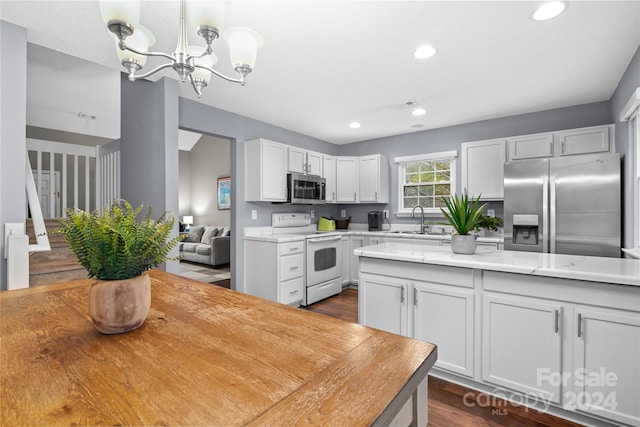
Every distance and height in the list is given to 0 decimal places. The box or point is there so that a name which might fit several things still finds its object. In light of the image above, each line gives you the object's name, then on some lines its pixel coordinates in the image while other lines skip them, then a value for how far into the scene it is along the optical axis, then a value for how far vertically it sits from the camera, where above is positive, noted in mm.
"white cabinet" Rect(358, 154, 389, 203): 4938 +543
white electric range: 3961 -642
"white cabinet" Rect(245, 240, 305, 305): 3596 -721
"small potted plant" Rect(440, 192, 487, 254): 2199 -91
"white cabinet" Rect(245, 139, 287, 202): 3898 +534
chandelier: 1184 +788
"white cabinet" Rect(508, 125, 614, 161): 3271 +792
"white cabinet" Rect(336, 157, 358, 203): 5141 +587
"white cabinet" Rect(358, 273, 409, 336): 2262 -709
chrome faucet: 4642 -68
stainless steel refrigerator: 2764 +64
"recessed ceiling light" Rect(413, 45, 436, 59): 2318 +1248
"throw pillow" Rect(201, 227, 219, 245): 6652 -496
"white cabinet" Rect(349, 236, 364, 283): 4719 -728
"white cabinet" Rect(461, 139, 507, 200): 3848 +576
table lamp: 8242 -230
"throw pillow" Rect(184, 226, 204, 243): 7137 -532
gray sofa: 6172 -750
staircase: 2748 -502
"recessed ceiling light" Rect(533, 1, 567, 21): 1822 +1247
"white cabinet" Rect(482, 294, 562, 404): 1720 -789
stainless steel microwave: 4215 +336
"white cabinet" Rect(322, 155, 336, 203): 4915 +590
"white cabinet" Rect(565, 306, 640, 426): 1534 -796
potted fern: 860 -132
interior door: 5131 +253
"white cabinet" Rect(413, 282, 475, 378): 1995 -762
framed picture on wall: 7633 +486
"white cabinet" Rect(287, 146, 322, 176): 4285 +749
